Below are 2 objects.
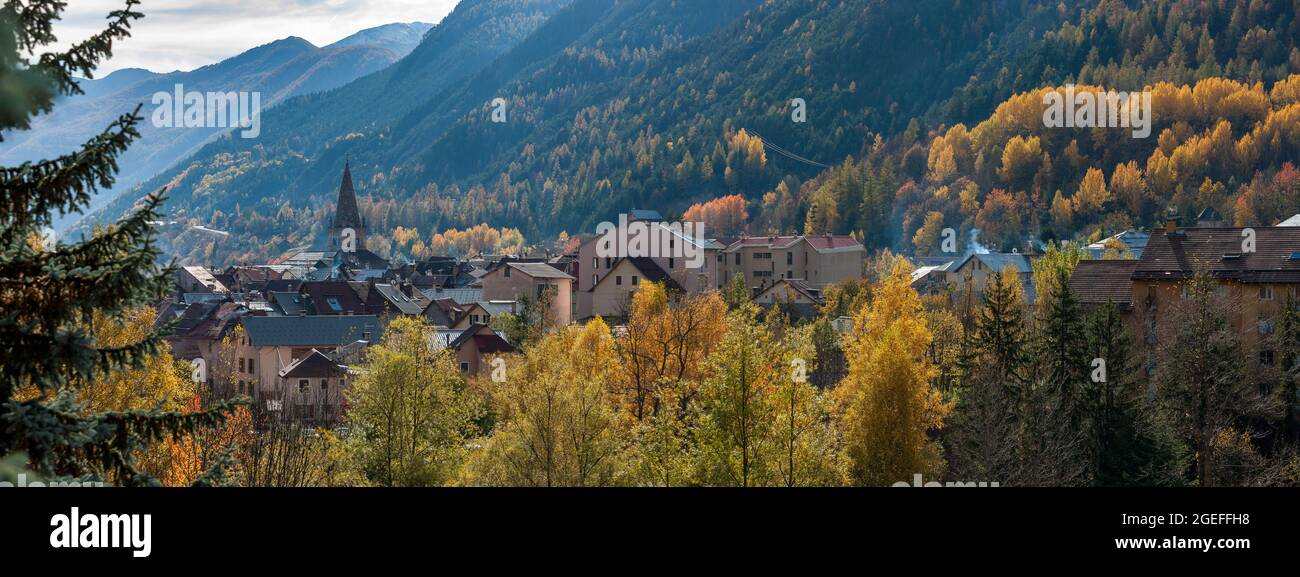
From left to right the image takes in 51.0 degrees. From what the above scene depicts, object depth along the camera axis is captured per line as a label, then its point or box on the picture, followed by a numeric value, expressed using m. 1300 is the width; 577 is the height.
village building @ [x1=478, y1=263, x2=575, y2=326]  99.56
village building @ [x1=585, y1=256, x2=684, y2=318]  101.19
